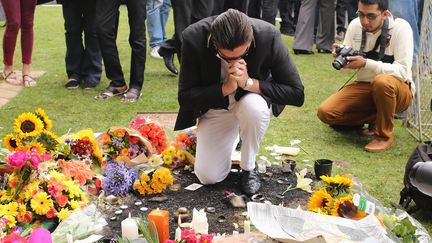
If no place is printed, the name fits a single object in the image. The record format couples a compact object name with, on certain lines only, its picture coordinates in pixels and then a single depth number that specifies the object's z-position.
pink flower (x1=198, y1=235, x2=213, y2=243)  2.21
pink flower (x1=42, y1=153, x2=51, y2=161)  2.85
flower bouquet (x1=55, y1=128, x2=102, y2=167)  3.21
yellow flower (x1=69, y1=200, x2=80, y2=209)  2.72
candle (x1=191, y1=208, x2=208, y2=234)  2.63
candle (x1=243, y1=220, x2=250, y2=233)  2.65
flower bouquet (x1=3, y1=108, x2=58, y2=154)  2.99
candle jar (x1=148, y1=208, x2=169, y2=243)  2.54
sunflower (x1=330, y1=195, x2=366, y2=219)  2.62
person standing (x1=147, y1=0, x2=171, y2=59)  6.86
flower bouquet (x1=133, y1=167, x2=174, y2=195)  3.18
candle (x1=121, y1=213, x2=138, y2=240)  2.54
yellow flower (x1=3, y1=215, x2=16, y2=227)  2.49
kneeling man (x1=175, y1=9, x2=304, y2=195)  3.03
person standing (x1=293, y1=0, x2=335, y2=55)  7.29
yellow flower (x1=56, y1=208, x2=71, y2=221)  2.63
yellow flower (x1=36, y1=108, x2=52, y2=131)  3.13
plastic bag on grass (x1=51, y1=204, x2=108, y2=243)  2.52
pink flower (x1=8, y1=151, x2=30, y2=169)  2.61
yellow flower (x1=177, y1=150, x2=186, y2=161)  3.58
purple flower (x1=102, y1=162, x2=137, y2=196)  3.14
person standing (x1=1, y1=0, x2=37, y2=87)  5.05
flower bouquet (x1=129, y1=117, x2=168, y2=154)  3.61
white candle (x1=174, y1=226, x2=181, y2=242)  2.36
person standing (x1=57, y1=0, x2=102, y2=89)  5.20
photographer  3.95
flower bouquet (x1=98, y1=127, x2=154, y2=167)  3.49
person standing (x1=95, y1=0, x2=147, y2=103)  4.78
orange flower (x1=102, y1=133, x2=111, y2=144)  3.50
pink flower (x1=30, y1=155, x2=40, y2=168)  2.64
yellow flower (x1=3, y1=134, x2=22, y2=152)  3.02
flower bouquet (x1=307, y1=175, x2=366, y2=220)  2.62
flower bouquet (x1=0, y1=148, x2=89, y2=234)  2.61
